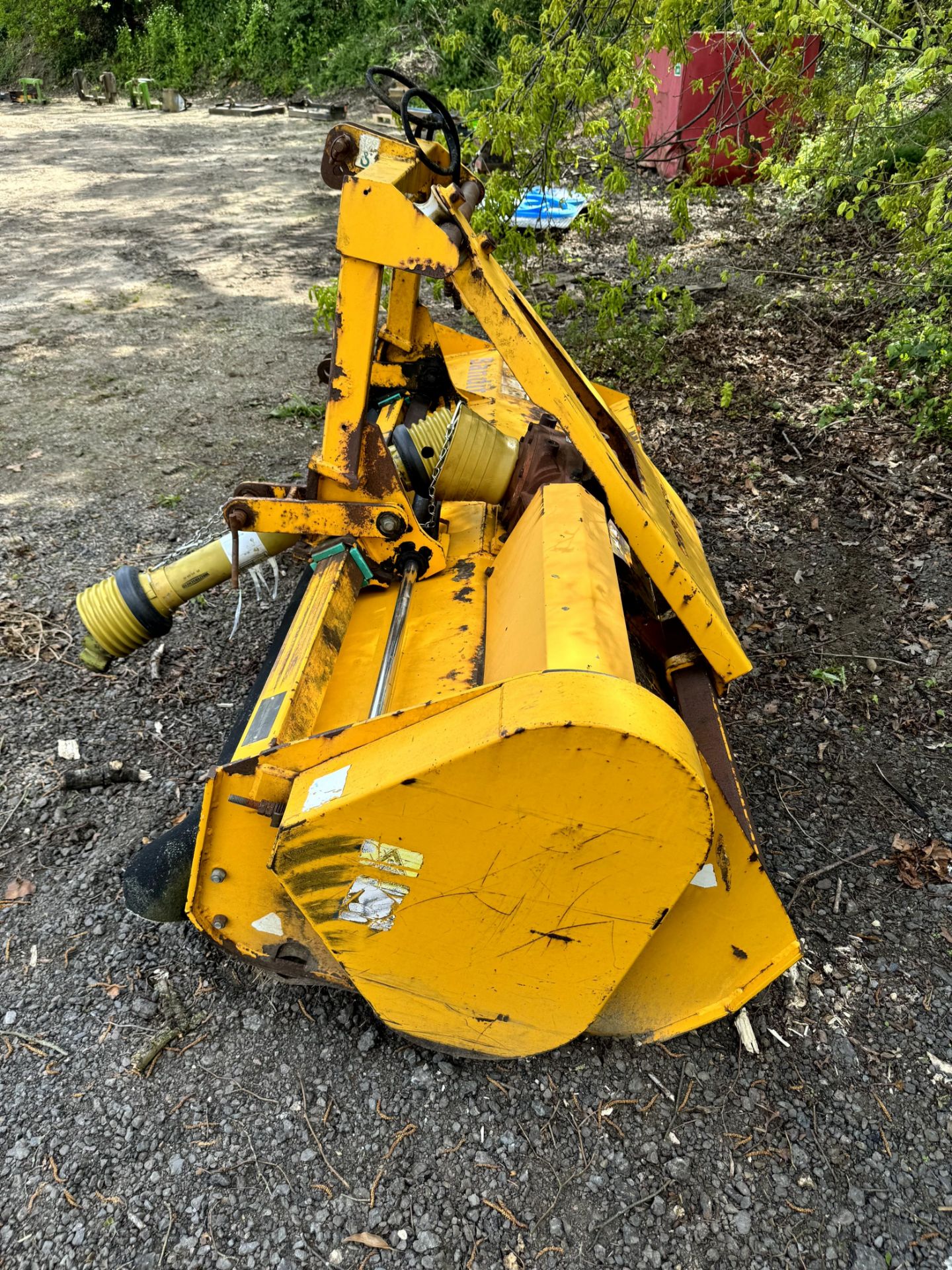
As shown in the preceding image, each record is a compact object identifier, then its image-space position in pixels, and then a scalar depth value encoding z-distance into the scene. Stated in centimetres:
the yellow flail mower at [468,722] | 167
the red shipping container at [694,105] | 838
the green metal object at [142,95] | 1683
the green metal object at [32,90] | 1793
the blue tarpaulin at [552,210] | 774
